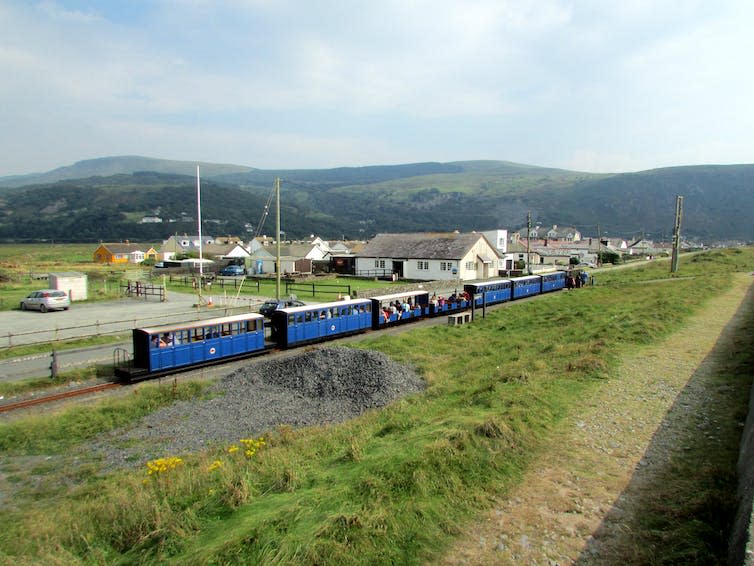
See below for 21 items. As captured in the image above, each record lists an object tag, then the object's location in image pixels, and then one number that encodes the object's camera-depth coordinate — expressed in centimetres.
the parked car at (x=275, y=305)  3147
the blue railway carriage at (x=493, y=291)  3844
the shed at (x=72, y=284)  3919
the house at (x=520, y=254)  8094
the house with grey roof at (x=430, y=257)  5600
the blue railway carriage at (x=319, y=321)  2589
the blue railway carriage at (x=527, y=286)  4419
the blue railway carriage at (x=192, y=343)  2041
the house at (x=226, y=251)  8831
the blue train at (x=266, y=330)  2061
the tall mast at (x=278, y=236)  3147
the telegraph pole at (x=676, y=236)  5389
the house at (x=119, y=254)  9200
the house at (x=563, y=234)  14200
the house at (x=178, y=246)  10028
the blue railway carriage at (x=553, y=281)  4938
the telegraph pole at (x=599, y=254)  8598
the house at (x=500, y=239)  7794
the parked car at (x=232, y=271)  6631
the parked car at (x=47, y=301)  3454
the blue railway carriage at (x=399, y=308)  3111
